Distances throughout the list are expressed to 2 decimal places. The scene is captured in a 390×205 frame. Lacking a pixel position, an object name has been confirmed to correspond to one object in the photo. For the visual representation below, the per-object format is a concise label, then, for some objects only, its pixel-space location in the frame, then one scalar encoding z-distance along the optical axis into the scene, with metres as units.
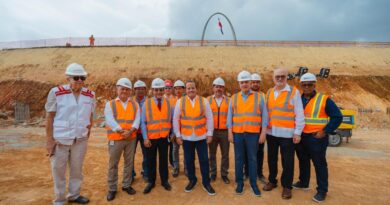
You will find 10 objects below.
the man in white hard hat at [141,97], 5.14
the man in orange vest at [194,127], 4.50
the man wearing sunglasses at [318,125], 4.14
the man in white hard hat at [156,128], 4.54
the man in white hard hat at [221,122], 5.14
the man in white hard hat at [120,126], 4.28
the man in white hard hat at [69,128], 3.78
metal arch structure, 31.42
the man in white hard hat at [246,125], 4.35
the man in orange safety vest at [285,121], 4.22
